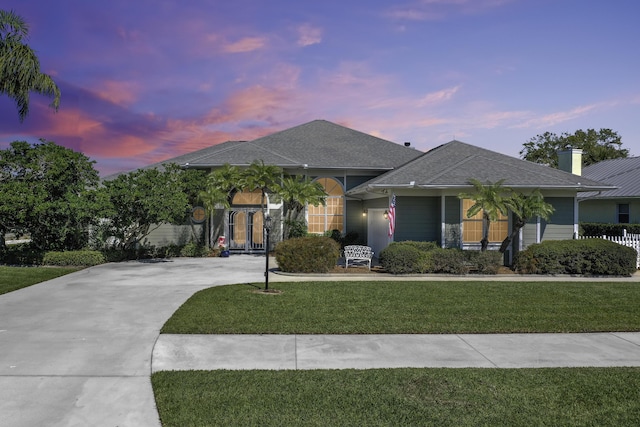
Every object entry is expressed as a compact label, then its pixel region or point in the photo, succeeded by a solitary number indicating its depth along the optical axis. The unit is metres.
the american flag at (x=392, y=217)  15.85
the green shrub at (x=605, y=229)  22.85
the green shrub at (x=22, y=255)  16.73
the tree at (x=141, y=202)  16.83
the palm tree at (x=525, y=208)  14.95
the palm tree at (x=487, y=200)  14.27
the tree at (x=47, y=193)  15.34
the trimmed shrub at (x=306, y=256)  14.37
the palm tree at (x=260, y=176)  19.38
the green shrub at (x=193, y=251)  20.09
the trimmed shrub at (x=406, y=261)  14.33
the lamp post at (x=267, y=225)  11.30
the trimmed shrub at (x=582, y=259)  14.32
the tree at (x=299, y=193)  19.55
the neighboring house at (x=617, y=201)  25.38
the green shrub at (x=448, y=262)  14.44
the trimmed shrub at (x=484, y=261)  14.50
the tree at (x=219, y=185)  19.34
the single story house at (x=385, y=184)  16.36
